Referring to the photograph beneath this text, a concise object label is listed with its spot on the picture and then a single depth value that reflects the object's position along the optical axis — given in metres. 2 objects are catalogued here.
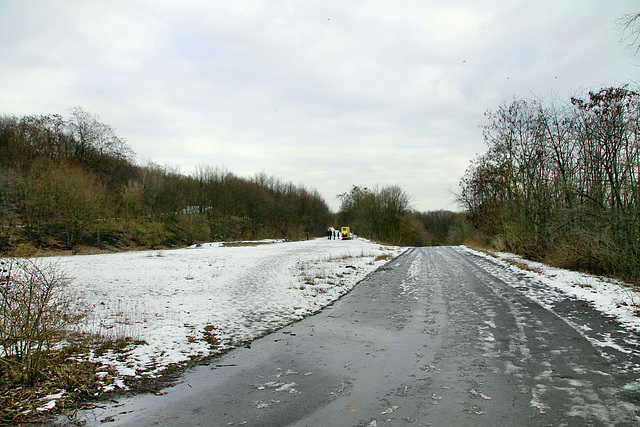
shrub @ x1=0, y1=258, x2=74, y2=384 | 4.95
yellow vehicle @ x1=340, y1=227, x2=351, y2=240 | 58.62
